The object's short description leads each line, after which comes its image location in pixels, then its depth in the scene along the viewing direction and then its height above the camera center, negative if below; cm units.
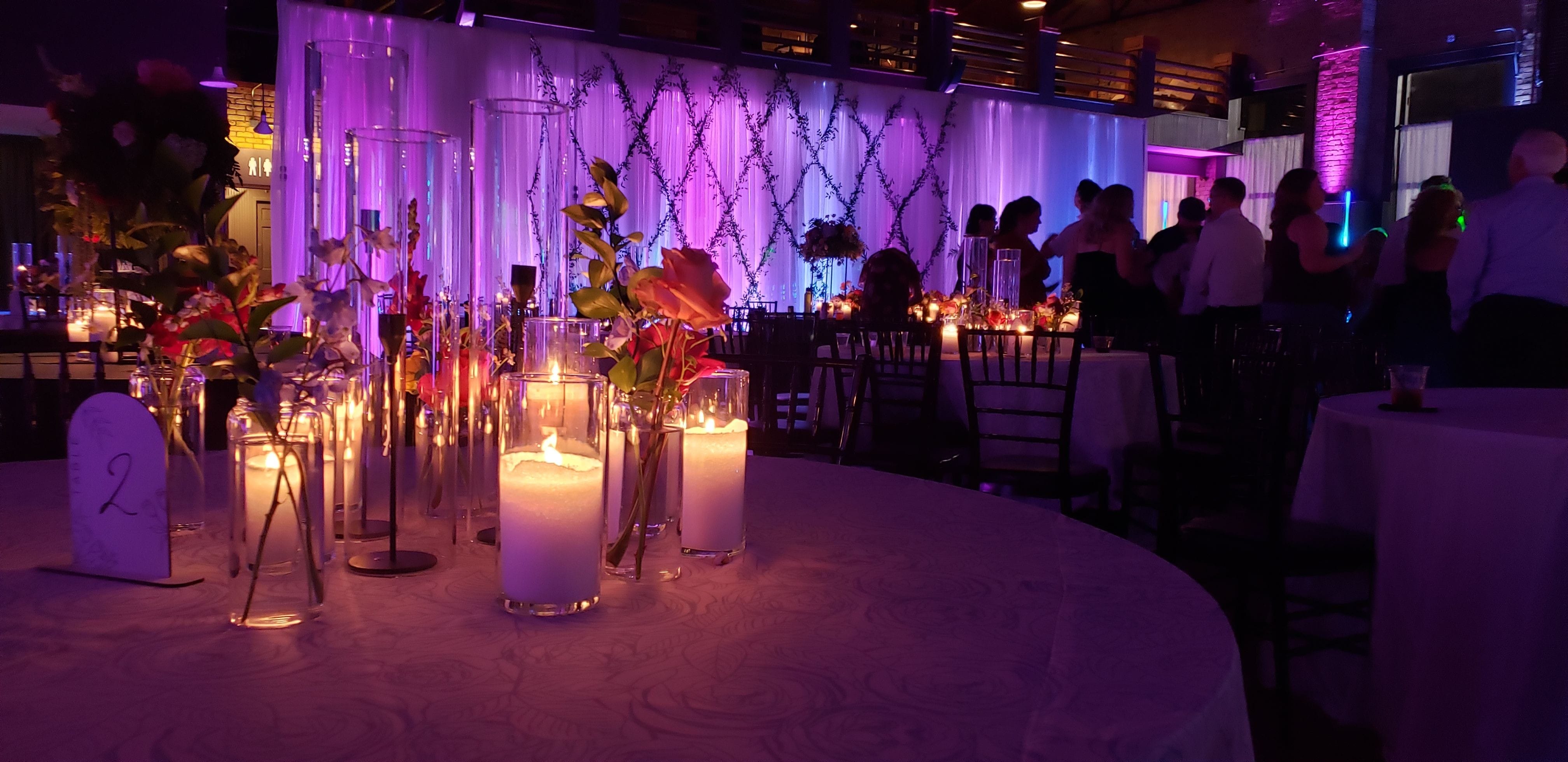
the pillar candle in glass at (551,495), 80 -15
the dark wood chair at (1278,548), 238 -52
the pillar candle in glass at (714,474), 101 -16
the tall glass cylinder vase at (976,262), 499 +27
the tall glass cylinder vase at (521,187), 88 +10
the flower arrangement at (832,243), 916 +63
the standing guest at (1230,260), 546 +34
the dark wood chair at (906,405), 380 -34
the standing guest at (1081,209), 631 +67
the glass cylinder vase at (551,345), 94 -3
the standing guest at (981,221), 630 +58
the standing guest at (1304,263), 536 +33
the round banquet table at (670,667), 58 -24
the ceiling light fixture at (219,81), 678 +143
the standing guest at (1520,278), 403 +21
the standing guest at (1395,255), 569 +40
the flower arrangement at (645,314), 86 +0
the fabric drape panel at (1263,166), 1311 +204
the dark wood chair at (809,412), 207 -29
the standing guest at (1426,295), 511 +17
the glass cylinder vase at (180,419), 99 -12
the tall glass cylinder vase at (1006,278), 491 +19
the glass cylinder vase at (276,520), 78 -17
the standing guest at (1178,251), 710 +48
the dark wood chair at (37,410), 190 -21
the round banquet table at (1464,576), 195 -50
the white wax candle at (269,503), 80 -16
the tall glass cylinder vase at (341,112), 92 +18
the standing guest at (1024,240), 603 +46
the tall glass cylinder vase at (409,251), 92 +5
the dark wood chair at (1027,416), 356 -36
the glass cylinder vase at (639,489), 94 -17
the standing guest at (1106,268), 600 +31
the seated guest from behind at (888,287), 530 +14
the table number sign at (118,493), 88 -17
